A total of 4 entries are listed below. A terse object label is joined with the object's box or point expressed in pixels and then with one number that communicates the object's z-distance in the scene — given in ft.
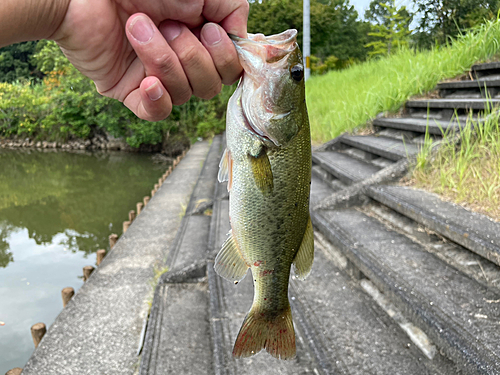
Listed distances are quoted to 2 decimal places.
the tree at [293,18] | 48.60
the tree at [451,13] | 26.81
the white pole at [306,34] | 28.35
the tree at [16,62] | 100.48
